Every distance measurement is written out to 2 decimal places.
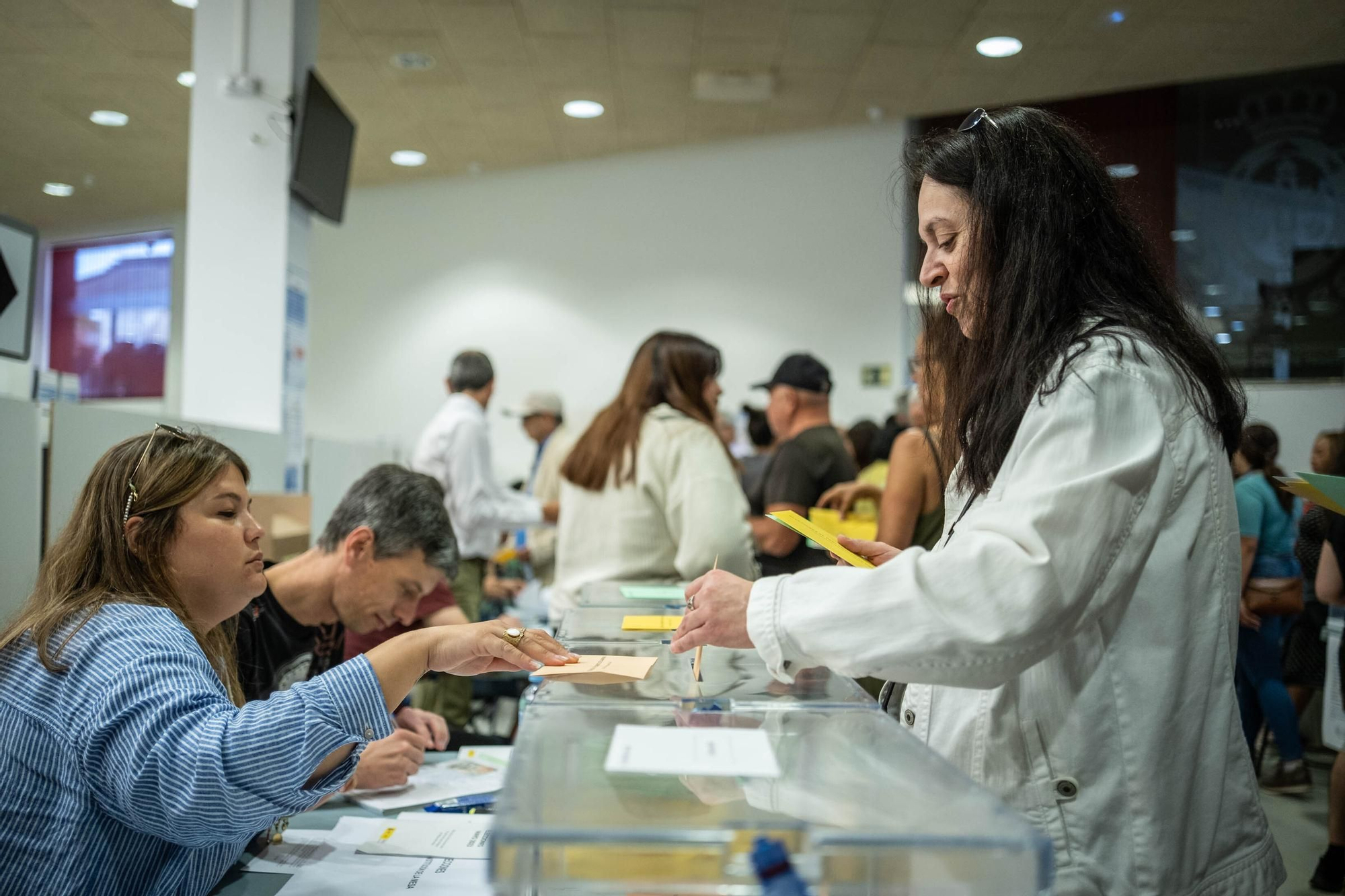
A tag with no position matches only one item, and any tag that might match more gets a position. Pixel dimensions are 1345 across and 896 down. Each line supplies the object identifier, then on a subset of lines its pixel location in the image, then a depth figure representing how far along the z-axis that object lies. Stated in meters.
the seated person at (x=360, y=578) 2.04
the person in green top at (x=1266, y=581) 3.96
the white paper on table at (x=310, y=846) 1.47
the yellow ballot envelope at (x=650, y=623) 1.53
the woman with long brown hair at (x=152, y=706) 1.08
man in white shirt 3.99
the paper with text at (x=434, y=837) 1.49
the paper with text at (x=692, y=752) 0.82
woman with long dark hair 0.95
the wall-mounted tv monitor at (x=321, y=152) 3.98
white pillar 3.94
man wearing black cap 3.09
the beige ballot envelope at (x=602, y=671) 1.16
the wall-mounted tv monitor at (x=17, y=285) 2.14
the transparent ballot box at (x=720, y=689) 1.08
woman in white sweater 2.61
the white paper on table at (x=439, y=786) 1.75
